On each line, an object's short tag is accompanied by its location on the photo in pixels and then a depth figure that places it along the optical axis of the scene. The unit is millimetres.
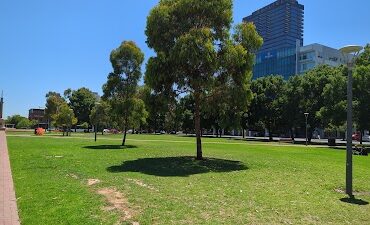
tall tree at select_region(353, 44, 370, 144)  45647
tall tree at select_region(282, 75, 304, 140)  65312
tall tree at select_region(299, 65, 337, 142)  62562
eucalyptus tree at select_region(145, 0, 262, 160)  19312
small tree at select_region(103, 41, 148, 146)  34594
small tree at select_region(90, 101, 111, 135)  59084
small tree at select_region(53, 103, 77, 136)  71750
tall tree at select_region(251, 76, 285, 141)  73438
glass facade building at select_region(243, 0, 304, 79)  150662
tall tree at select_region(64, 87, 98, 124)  113375
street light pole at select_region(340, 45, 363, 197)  12734
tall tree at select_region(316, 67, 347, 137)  48469
